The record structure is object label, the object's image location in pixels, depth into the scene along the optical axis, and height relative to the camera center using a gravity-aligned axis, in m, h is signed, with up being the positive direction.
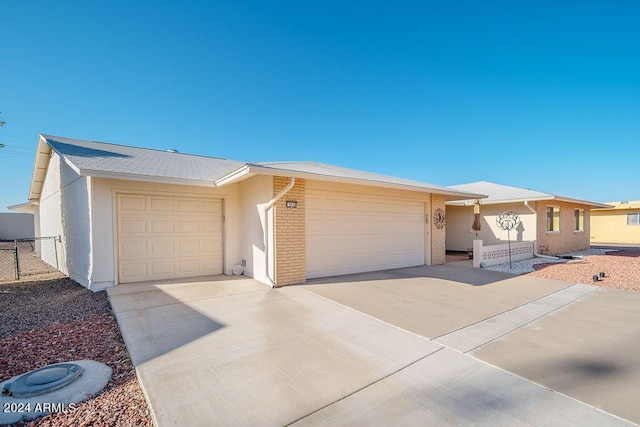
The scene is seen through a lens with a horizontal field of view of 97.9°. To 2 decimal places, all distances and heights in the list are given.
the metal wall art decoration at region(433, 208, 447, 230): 10.63 -0.43
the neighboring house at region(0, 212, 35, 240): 25.25 -1.22
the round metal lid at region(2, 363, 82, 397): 2.52 -1.62
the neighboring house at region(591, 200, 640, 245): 20.85 -1.51
